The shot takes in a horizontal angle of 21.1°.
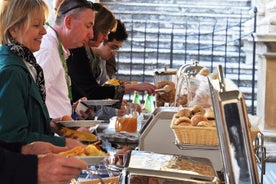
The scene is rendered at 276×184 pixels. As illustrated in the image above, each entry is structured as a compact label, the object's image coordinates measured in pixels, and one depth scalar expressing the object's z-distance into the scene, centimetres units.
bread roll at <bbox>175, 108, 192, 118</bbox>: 326
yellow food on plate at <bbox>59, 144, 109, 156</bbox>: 226
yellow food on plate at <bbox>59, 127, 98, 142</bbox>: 313
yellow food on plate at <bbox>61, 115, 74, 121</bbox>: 348
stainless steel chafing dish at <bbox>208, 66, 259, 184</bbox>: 142
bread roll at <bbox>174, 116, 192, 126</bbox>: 310
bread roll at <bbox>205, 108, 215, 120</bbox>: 317
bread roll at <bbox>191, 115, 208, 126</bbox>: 310
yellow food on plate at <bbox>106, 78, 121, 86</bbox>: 598
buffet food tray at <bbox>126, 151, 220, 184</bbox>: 185
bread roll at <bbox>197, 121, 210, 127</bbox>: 304
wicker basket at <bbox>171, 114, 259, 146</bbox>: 296
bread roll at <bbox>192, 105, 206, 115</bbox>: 338
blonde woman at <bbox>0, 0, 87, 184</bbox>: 280
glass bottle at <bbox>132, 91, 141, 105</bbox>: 593
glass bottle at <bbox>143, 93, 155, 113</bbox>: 525
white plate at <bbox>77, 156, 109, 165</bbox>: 217
